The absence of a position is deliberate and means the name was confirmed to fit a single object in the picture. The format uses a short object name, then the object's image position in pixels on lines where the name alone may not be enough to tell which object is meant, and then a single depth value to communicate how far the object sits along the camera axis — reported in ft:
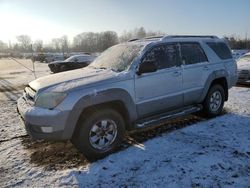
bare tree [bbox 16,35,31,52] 334.47
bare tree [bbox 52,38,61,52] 324.43
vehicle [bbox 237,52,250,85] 25.61
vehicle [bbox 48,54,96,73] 46.13
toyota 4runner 9.60
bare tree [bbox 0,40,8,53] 380.35
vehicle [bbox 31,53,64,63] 98.87
